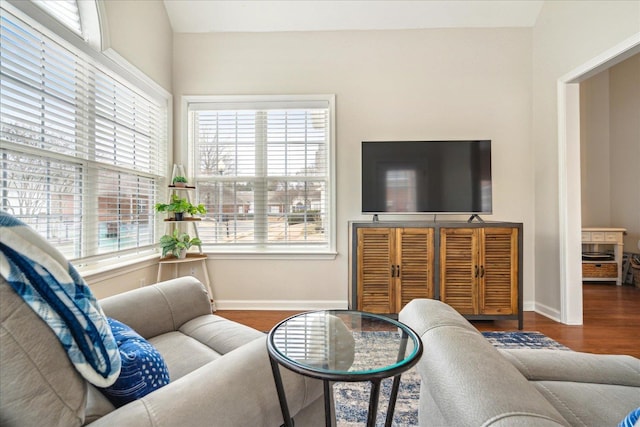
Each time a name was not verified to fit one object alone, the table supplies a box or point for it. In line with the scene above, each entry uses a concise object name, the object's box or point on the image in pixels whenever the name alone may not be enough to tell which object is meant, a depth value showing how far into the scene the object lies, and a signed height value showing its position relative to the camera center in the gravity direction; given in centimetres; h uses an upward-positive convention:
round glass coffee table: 75 -41
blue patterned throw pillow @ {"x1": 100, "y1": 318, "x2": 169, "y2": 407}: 74 -42
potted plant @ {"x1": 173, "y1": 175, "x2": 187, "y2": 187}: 277 +35
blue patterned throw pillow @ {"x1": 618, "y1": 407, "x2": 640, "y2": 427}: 49 -36
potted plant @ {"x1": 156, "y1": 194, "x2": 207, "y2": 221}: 261 +8
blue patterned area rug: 145 -102
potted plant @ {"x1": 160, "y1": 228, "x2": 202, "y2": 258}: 271 -25
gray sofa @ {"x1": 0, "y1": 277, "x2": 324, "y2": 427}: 55 -42
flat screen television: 274 +38
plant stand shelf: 272 -38
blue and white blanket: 57 -17
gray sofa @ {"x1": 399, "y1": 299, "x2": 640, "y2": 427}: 56 -39
